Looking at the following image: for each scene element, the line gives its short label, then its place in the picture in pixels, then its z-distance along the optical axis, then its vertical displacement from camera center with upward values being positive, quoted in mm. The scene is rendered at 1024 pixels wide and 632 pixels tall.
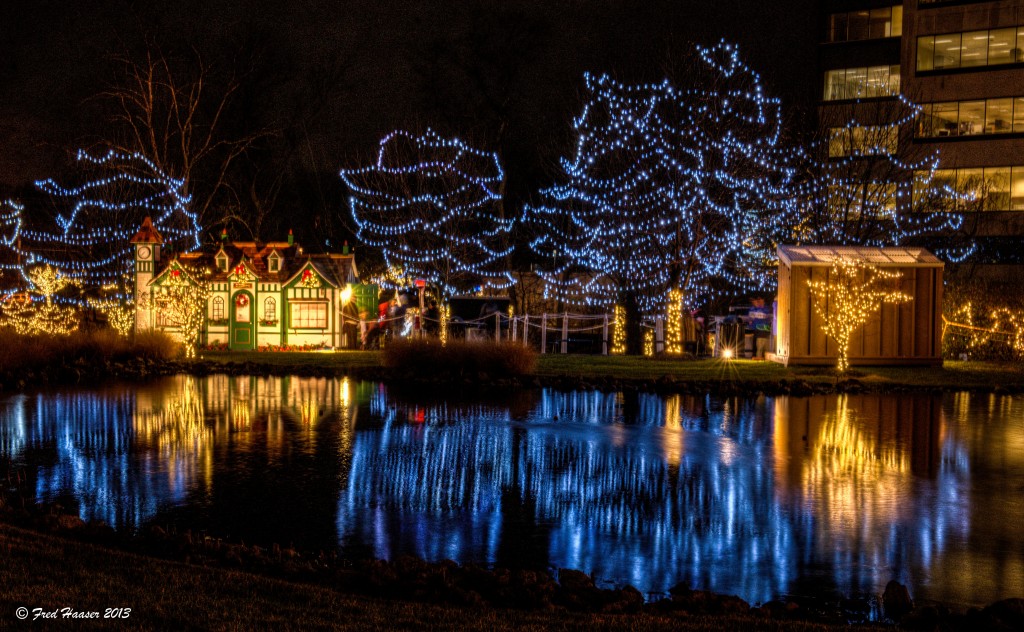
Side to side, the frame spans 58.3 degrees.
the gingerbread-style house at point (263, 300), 34406 -112
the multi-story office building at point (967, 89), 50406 +11935
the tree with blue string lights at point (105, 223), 39000 +3389
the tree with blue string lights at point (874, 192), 34125 +4276
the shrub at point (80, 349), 21969 -1366
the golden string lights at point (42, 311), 28875 -501
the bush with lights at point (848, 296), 23734 +85
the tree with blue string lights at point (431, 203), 36719 +3883
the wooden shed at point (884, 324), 24609 -656
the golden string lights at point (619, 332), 32156 -1184
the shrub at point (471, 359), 21484 -1450
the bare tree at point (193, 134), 38188 +7382
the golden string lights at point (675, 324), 28953 -816
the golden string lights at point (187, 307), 28672 -329
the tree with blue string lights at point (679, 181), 29172 +3915
